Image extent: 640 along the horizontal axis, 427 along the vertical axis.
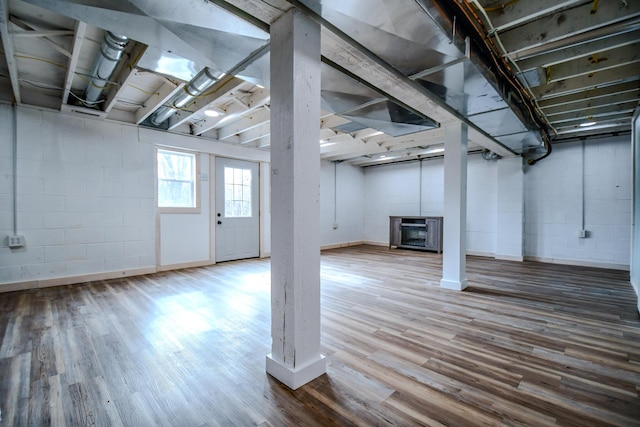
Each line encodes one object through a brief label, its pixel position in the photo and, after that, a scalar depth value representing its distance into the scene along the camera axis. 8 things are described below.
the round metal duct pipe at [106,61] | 2.23
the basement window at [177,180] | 4.92
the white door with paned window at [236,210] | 5.60
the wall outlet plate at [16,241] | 3.59
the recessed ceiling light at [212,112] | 4.07
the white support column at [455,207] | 3.72
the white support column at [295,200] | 1.68
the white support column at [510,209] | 5.87
